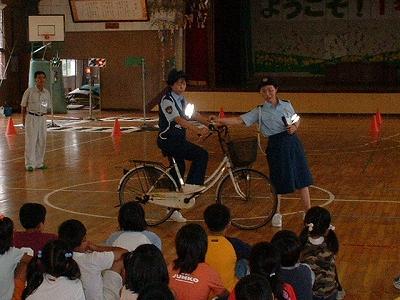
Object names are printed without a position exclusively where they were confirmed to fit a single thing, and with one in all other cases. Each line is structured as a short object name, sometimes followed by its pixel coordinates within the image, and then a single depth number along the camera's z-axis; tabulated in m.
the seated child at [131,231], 7.06
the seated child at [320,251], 7.01
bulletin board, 32.83
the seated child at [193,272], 5.84
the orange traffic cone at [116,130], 23.71
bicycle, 11.12
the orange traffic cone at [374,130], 23.19
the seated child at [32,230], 7.02
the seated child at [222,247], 6.64
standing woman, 10.89
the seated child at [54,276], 5.65
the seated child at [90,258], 6.46
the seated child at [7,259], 6.41
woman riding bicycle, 10.96
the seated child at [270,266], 5.55
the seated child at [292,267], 6.10
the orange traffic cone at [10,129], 24.56
